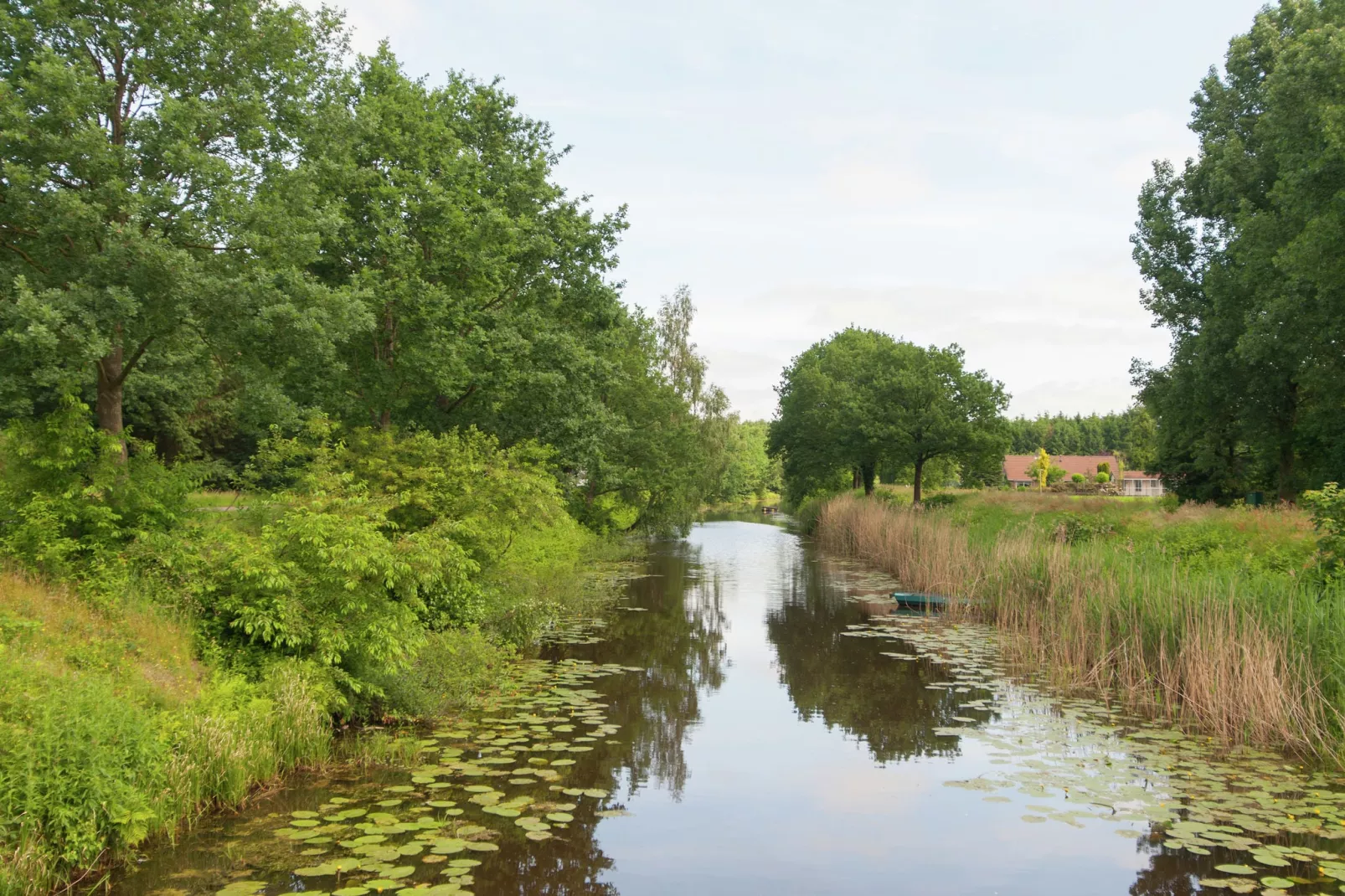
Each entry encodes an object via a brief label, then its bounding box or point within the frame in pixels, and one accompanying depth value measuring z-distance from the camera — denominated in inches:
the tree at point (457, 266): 737.0
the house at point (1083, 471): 3690.9
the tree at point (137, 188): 437.7
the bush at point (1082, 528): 861.8
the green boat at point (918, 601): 810.8
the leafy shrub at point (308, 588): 369.1
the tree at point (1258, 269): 916.6
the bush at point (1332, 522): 466.6
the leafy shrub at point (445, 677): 406.6
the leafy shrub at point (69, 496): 394.9
